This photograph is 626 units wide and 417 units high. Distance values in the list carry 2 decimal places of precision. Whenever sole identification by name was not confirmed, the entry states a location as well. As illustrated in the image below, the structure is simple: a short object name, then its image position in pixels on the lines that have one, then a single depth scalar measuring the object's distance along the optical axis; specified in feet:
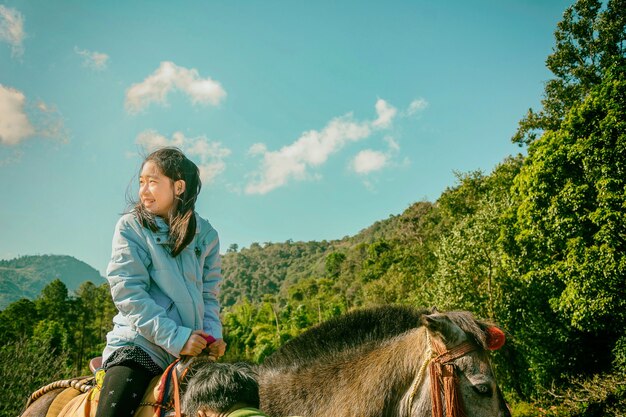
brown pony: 10.21
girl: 6.95
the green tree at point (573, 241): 51.16
